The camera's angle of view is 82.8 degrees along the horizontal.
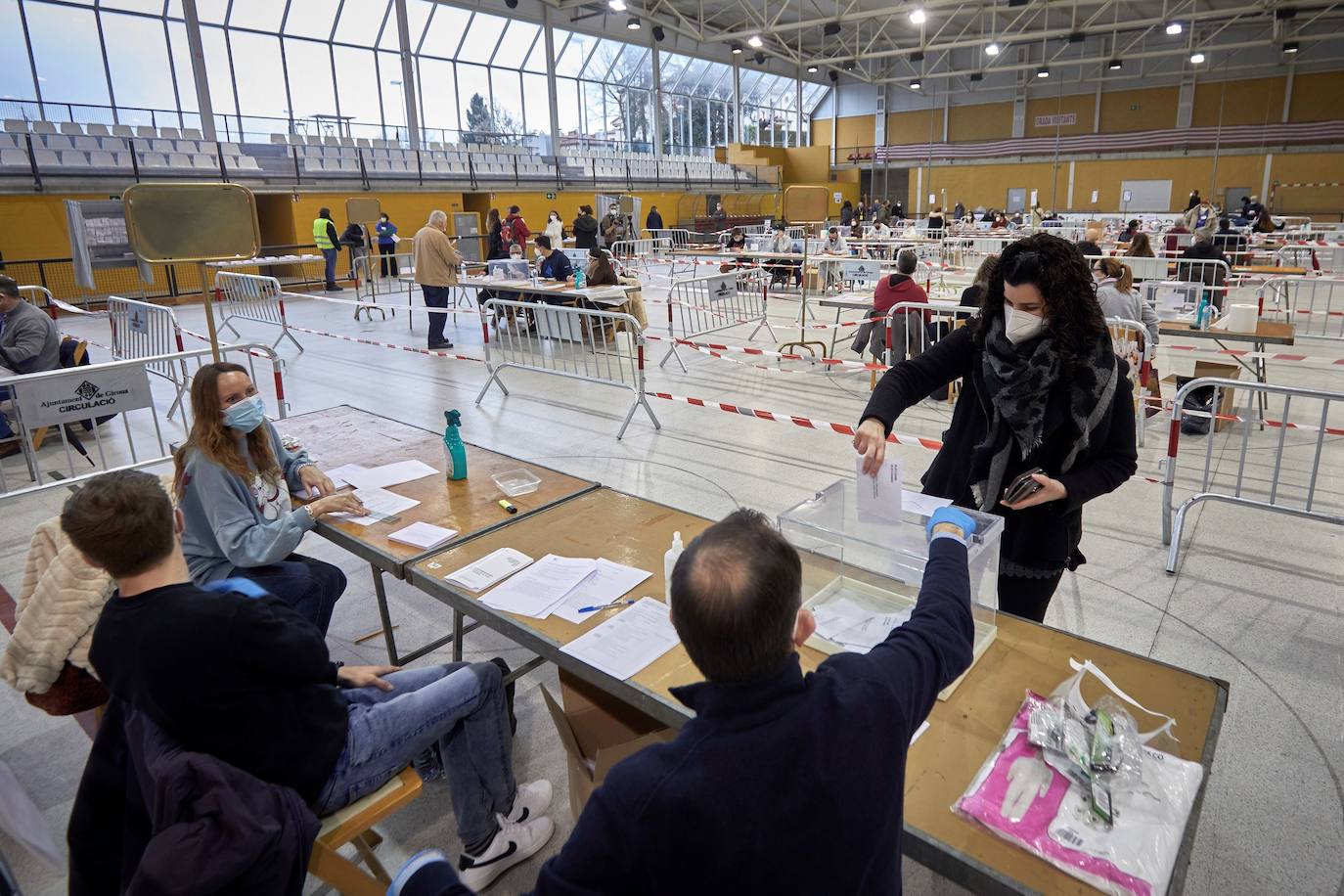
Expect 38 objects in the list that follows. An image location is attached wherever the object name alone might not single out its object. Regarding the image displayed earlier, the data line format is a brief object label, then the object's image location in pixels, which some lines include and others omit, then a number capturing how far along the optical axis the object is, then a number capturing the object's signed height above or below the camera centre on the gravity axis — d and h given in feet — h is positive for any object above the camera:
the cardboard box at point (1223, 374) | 21.09 -3.86
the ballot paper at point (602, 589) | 7.67 -3.42
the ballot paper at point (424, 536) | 9.15 -3.29
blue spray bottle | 10.87 -2.70
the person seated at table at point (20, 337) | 20.03 -1.70
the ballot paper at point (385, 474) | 11.18 -3.13
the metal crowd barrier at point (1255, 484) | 12.71 -5.41
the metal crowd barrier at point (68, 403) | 14.69 -2.60
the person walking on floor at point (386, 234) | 56.54 +1.91
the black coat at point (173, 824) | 4.81 -3.72
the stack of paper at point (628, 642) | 6.68 -3.46
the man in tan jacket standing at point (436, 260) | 34.63 -0.08
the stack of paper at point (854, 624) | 6.61 -3.30
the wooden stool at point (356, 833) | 6.08 -4.65
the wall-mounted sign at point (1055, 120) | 107.65 +16.39
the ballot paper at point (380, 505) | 9.96 -3.21
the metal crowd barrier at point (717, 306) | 32.42 -2.86
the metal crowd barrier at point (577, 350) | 21.69 -3.77
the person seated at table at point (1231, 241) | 43.39 -0.36
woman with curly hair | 7.14 -1.63
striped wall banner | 91.81 +12.47
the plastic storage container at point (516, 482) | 10.82 -3.19
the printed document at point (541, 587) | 7.73 -3.41
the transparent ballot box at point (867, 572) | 6.72 -2.99
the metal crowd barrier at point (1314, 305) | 33.45 -3.96
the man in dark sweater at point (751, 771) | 3.30 -2.26
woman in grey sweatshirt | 9.21 -2.88
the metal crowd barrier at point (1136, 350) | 18.75 -2.73
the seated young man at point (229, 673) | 5.60 -2.99
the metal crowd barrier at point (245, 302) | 36.37 -1.88
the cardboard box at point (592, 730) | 7.08 -4.41
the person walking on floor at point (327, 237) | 53.93 +1.77
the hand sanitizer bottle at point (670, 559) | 7.39 -2.91
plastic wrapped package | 4.47 -3.50
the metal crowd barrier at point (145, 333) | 23.59 -2.10
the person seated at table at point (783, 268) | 51.83 -1.30
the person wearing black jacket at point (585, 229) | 53.67 +1.70
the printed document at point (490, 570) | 8.23 -3.37
